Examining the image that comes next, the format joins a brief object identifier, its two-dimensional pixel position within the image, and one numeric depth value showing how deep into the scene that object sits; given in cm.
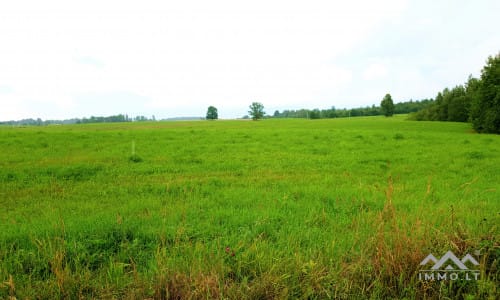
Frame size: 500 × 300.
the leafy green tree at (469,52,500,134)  3269
